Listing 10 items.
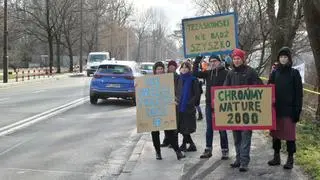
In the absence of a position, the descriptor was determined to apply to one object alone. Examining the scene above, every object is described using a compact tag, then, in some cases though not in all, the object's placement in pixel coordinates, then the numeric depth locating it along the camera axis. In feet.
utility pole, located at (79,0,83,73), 215.22
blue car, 72.08
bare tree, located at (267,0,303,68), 72.07
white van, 188.55
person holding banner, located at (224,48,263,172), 27.40
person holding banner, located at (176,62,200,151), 31.73
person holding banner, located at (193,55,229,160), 30.71
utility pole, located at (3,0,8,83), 127.61
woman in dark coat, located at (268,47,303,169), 27.58
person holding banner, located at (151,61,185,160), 31.07
